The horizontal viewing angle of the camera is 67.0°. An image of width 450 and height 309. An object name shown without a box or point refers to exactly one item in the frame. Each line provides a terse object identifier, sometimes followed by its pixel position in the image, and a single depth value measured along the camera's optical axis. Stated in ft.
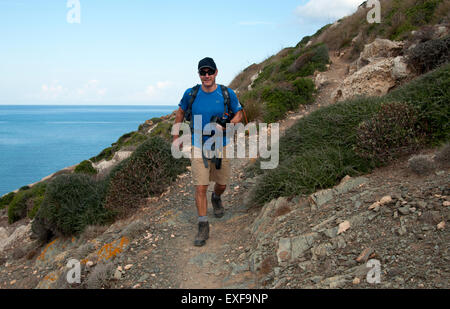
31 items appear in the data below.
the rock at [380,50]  32.65
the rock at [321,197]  14.46
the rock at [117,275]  13.61
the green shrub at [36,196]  36.09
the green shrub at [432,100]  16.28
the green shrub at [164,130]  47.01
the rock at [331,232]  11.94
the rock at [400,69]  27.22
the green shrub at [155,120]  83.84
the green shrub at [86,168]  42.22
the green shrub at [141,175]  21.88
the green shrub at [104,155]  68.59
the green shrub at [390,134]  15.93
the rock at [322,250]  11.32
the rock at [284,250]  12.15
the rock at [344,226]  11.78
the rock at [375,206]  12.03
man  14.74
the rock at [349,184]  14.59
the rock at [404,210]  11.18
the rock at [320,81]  40.63
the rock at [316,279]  10.20
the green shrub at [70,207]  22.50
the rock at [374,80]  28.32
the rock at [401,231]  10.54
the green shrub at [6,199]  57.88
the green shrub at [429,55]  24.98
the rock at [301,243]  12.07
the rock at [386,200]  12.06
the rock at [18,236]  31.30
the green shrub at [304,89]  37.34
